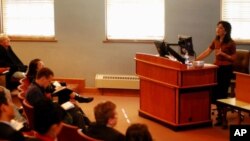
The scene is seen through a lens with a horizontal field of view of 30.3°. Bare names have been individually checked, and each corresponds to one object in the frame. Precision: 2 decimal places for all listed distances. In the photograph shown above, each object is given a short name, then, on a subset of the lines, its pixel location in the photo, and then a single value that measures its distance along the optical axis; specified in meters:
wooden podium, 6.14
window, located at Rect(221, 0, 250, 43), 8.01
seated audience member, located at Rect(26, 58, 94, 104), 5.73
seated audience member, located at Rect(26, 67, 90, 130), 4.90
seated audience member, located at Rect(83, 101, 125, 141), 3.68
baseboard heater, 8.38
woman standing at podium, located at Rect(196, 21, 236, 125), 6.60
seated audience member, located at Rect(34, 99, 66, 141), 3.49
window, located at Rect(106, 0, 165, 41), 8.30
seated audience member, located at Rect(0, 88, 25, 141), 3.19
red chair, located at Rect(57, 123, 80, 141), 3.65
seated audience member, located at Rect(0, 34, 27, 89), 7.49
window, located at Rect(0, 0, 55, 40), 8.62
